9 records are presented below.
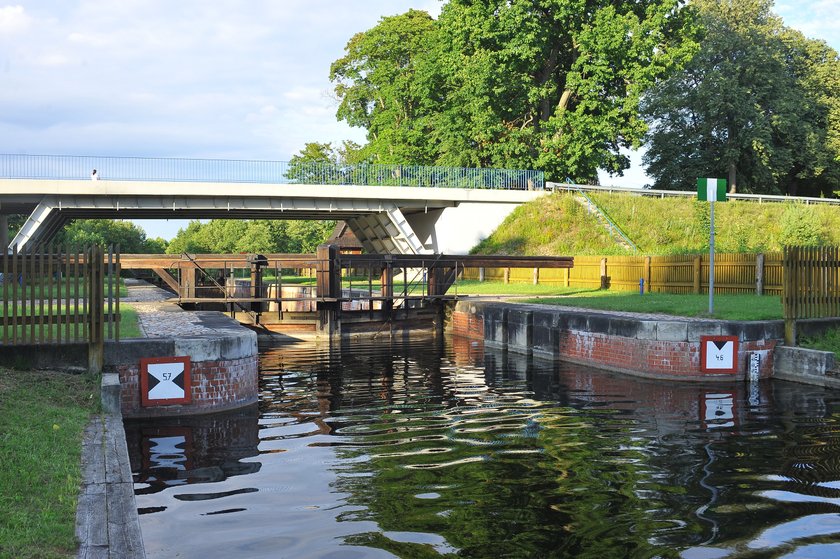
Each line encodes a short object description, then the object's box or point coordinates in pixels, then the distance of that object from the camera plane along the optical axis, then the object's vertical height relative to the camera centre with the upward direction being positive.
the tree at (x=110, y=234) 72.12 +3.03
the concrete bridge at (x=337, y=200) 38.69 +3.43
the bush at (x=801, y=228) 36.81 +1.81
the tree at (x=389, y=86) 55.75 +13.90
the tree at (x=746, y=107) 55.44 +11.68
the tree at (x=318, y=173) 46.09 +5.54
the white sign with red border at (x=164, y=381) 11.77 -1.79
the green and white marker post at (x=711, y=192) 17.52 +1.69
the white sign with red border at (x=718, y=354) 15.39 -1.76
